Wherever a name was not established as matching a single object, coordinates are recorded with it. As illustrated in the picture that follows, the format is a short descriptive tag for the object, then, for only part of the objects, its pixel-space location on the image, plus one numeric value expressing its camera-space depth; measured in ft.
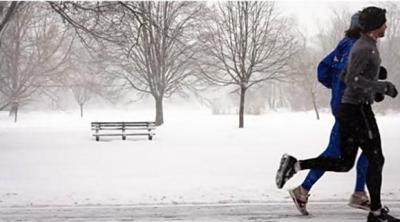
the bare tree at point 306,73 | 127.54
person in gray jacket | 14.19
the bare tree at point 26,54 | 96.99
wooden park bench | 73.20
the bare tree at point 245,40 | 94.17
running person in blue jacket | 15.85
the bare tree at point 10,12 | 44.19
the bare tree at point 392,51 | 174.50
